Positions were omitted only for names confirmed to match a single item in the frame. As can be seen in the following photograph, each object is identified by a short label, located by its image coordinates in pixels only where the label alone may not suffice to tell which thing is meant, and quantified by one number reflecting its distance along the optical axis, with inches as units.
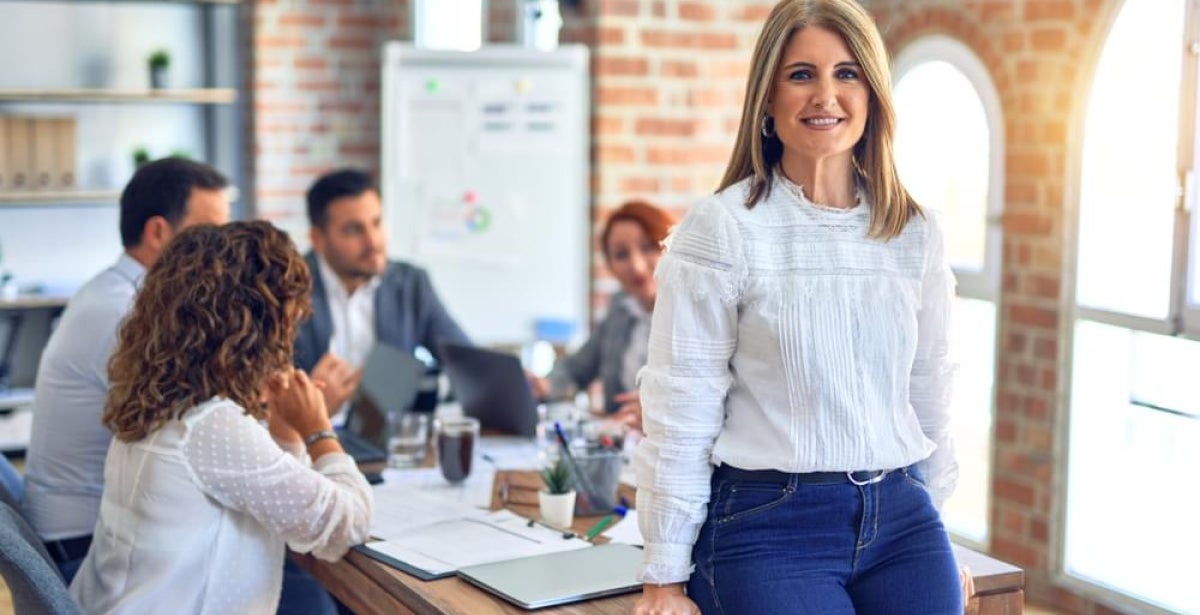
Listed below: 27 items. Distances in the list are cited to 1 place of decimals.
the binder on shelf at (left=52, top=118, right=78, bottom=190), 226.8
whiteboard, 186.2
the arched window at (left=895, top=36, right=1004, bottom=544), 173.8
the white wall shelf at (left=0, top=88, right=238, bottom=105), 225.1
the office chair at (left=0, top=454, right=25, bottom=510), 101.6
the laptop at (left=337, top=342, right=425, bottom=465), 118.8
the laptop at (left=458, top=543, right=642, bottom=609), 76.7
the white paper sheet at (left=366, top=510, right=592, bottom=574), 85.0
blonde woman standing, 65.8
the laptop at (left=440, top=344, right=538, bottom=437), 122.6
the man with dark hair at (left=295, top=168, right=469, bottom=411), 147.4
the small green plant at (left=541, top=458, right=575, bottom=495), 93.2
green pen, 89.7
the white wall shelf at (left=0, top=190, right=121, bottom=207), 223.0
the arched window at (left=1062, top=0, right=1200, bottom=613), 147.7
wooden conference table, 76.3
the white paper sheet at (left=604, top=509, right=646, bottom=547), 88.8
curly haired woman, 85.5
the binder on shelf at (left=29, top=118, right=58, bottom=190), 225.0
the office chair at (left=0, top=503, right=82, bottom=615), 76.4
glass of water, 112.3
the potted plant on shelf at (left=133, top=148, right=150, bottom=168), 233.8
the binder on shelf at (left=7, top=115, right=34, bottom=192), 223.0
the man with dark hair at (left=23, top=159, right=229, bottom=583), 104.1
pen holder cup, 95.0
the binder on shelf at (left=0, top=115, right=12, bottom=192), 221.8
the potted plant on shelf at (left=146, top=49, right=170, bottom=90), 233.5
